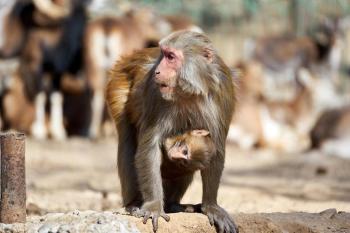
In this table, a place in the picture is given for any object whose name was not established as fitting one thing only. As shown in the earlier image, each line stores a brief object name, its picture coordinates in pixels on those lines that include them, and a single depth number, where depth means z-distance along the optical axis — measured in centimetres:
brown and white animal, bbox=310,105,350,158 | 3125
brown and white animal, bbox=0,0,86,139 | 3731
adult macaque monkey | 1289
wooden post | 1159
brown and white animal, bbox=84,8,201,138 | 3625
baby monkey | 1302
